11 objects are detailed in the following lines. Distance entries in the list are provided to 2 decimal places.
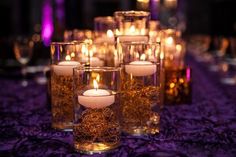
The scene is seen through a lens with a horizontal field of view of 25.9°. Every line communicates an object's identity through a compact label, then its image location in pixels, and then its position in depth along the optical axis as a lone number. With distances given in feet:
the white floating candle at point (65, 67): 3.79
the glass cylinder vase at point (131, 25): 4.18
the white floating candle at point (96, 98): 3.19
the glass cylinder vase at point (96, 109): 3.23
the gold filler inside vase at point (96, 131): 3.26
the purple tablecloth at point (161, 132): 3.25
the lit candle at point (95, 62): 4.25
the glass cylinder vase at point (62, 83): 3.82
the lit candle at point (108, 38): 4.63
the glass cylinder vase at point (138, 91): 3.67
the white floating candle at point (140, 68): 3.67
